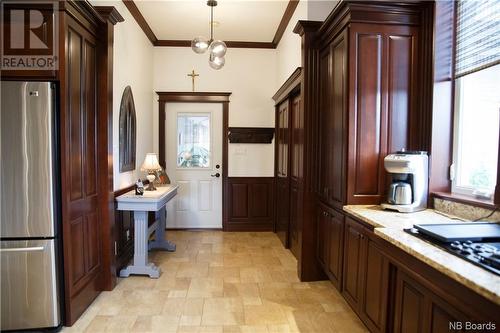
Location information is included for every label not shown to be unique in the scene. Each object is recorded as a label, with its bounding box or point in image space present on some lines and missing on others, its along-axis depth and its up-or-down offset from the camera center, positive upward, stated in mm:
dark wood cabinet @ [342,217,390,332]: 1926 -855
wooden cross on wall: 5098 +1236
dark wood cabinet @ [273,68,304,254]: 3582 -126
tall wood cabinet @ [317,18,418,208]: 2432 +410
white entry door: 5184 -174
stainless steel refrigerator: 2188 -390
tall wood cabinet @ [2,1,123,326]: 2295 +82
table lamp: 3740 -202
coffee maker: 2211 -206
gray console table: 3252 -782
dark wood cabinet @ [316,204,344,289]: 2609 -814
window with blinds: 2010 +382
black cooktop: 1283 -426
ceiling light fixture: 3322 +1102
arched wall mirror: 3479 +219
